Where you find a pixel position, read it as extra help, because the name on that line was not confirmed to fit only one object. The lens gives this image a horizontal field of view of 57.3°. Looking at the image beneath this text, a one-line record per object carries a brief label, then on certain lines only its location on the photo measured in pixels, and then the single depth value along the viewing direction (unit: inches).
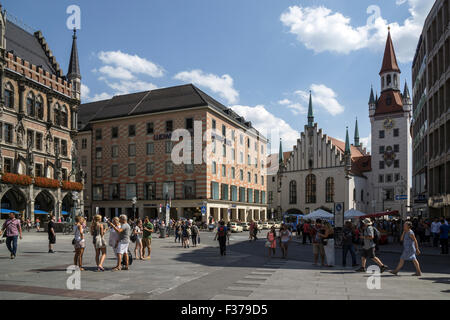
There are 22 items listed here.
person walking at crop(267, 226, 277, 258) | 749.6
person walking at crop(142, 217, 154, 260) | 674.8
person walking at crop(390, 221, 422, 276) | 511.2
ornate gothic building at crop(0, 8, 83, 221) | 1566.2
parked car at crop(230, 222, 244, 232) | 1796.3
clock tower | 3262.8
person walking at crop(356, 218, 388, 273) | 535.8
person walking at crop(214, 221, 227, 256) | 761.6
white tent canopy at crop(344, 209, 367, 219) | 1338.3
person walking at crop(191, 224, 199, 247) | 978.1
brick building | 2121.1
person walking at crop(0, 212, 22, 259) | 631.8
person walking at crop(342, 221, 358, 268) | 605.3
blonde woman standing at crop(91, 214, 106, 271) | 514.0
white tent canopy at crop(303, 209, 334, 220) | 1411.2
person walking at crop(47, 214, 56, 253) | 743.7
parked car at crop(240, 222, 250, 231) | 1937.0
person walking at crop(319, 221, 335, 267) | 613.0
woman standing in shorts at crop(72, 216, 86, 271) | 505.4
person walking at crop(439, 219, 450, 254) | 861.8
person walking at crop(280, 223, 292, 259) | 735.1
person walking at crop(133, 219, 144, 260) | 673.1
